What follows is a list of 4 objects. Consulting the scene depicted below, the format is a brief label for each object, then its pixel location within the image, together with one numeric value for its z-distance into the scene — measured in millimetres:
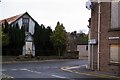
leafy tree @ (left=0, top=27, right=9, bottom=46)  22637
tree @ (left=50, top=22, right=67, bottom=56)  25838
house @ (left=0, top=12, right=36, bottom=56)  26124
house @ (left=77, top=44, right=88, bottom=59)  33486
